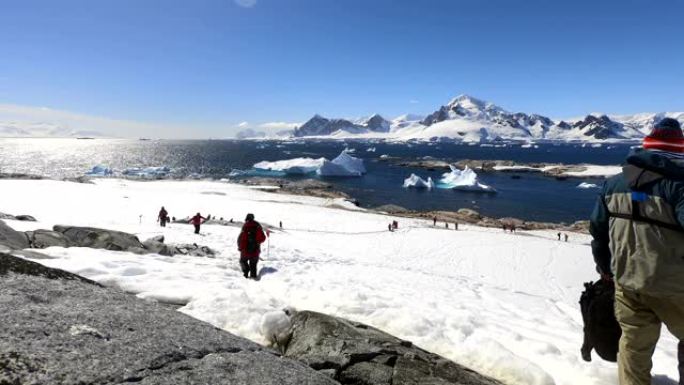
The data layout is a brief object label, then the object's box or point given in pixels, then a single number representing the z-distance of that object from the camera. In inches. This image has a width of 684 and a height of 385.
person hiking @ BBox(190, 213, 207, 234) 877.8
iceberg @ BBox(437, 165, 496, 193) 2994.6
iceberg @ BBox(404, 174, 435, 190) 3117.6
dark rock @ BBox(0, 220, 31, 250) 410.2
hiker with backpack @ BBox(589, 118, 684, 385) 126.7
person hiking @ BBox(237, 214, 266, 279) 425.7
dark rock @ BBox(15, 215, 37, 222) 791.2
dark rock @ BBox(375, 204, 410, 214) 2099.4
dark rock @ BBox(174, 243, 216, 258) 575.1
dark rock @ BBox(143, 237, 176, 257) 527.8
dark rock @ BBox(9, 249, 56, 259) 319.2
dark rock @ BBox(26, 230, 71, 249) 470.5
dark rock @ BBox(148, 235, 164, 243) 628.5
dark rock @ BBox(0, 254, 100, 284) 159.9
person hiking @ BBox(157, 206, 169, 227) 968.3
